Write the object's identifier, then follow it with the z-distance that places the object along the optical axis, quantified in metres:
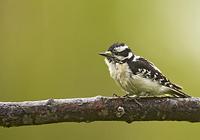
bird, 5.55
